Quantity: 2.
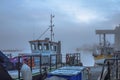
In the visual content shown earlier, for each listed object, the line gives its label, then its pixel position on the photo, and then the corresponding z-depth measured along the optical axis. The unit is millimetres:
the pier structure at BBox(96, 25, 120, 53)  27804
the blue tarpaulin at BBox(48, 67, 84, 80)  5020
